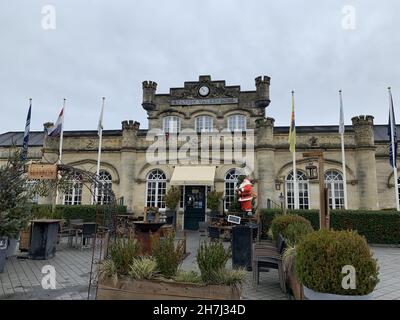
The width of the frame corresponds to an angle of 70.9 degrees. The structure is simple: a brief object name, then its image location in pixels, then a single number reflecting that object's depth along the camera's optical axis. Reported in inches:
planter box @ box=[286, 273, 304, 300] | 193.5
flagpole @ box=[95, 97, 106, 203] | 715.9
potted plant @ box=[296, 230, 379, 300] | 160.4
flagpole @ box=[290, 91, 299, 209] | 631.8
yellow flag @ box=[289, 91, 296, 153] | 606.2
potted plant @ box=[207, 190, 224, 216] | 666.8
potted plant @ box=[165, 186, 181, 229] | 678.5
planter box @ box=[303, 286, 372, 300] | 159.2
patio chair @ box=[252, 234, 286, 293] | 238.9
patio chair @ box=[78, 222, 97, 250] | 431.5
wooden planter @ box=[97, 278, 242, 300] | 165.0
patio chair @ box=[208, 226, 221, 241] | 411.7
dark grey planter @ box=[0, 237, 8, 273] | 282.2
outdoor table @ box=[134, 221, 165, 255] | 324.5
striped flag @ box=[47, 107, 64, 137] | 701.3
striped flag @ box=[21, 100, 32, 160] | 677.6
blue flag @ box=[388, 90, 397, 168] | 571.5
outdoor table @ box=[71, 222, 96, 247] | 448.8
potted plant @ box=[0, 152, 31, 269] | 255.8
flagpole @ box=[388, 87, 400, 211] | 571.2
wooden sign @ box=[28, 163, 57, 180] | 272.1
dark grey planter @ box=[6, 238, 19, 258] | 356.5
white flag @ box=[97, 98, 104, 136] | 716.0
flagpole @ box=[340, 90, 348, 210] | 624.4
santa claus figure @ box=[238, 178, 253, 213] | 434.0
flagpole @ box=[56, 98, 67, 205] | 706.1
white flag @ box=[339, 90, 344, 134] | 620.0
